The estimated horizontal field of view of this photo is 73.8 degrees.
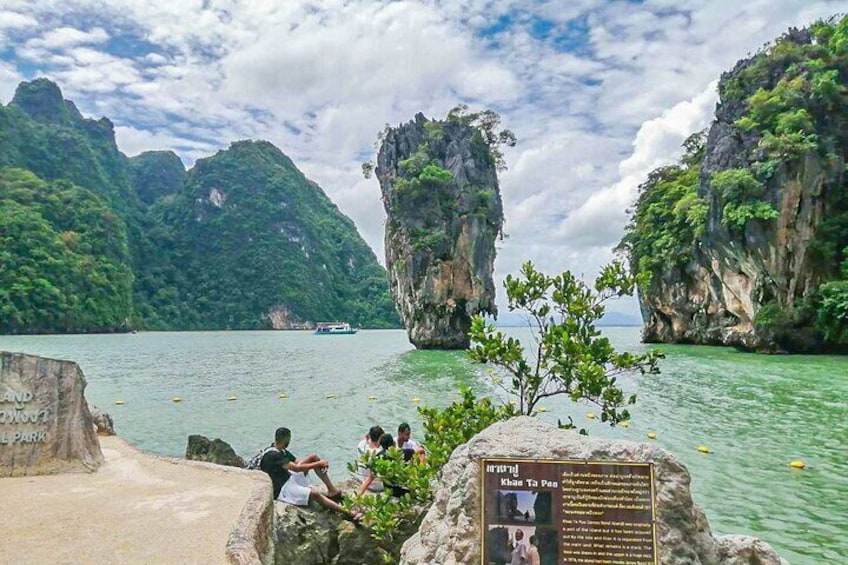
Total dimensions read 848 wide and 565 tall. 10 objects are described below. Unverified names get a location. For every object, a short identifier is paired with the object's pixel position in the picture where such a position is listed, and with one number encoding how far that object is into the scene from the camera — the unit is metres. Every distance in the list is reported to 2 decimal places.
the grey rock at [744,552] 3.50
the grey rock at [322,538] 5.69
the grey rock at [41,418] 6.15
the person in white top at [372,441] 6.79
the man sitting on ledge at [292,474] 5.95
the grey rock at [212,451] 8.96
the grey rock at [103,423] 9.07
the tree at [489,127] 42.06
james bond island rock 38.47
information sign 3.16
